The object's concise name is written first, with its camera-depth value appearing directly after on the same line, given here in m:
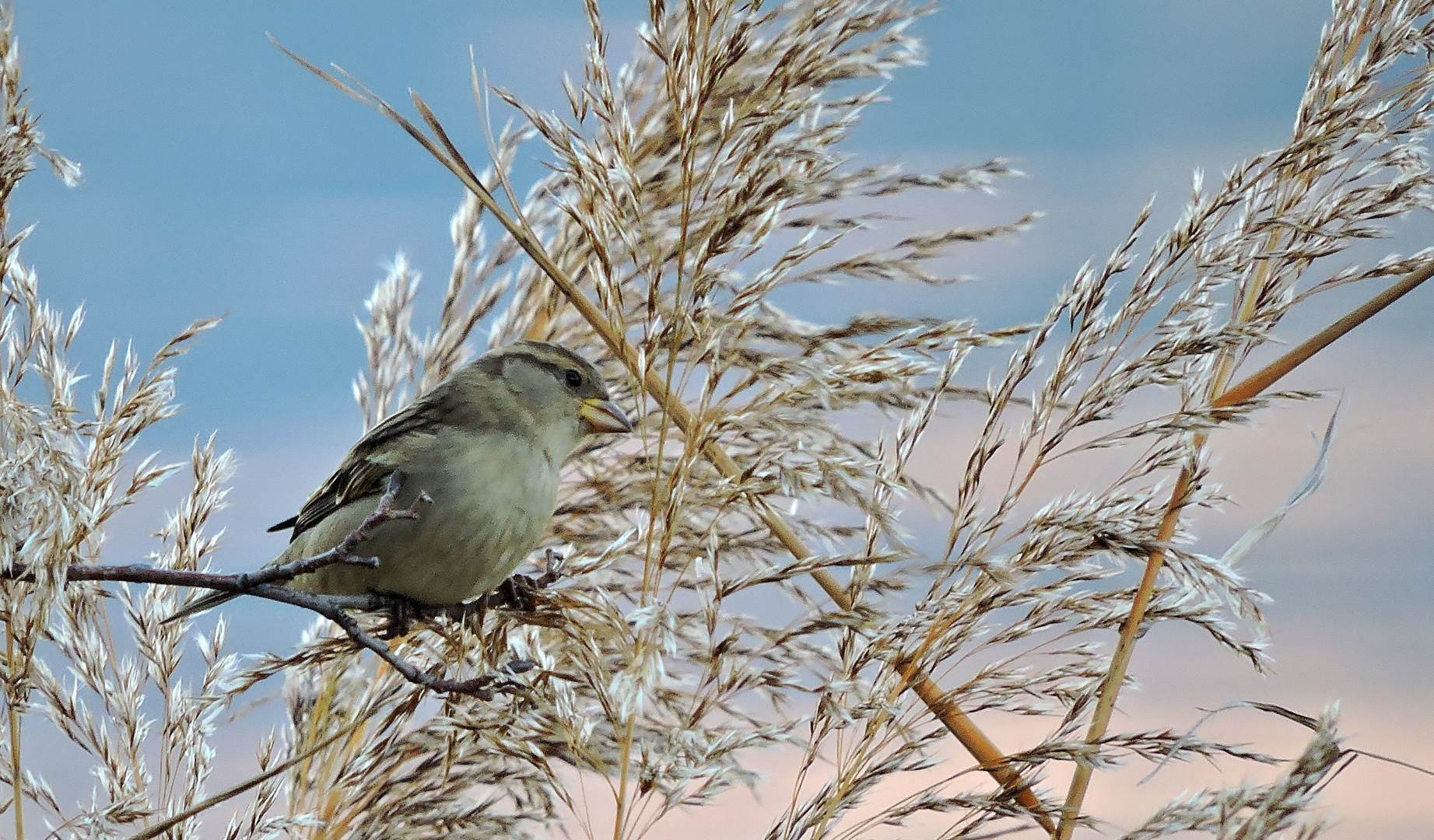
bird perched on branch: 5.48
